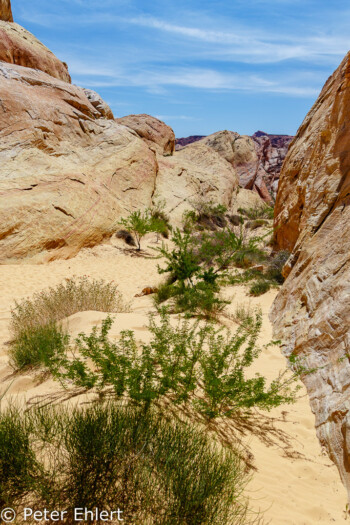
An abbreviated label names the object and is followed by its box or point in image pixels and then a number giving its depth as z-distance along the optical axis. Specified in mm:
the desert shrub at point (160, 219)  14762
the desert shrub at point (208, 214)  19562
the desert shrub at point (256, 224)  18734
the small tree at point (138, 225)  13141
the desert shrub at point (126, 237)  13742
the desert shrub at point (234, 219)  20898
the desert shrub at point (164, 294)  7180
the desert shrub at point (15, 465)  1666
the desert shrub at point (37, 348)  3508
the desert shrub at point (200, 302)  5984
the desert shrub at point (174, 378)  2764
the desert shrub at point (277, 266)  8648
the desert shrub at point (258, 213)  21753
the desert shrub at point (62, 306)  4664
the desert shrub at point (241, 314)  5775
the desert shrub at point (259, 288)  7484
